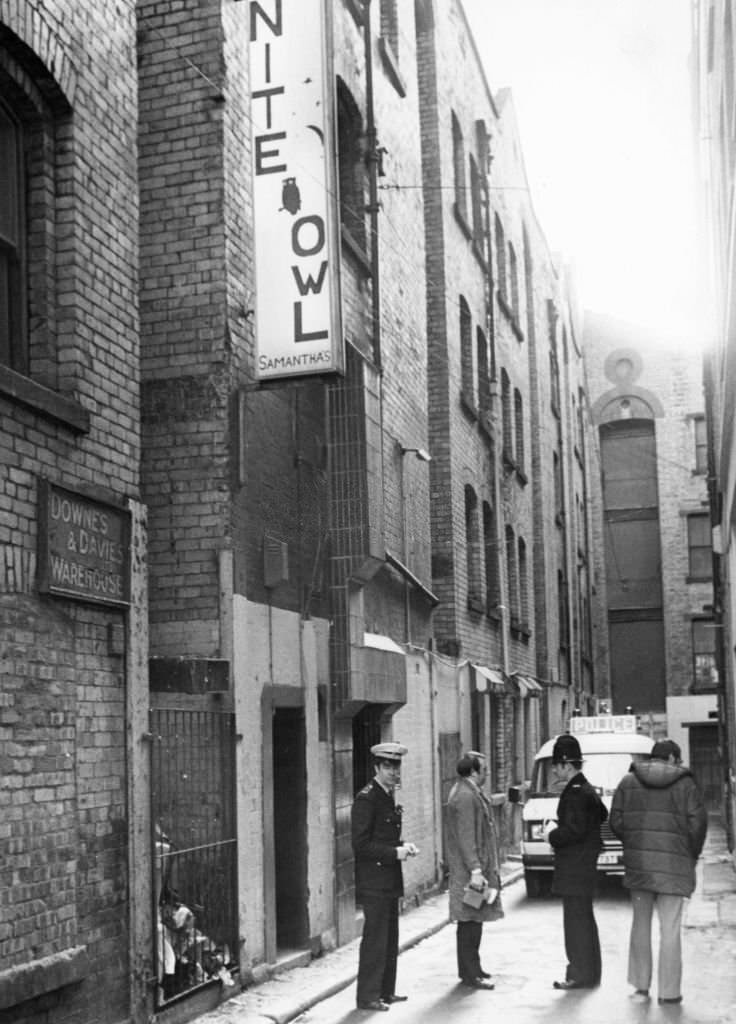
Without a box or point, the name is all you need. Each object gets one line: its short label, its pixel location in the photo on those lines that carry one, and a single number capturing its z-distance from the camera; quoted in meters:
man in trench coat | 10.10
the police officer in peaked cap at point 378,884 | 9.24
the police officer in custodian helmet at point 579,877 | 9.93
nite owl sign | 10.33
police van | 16.63
